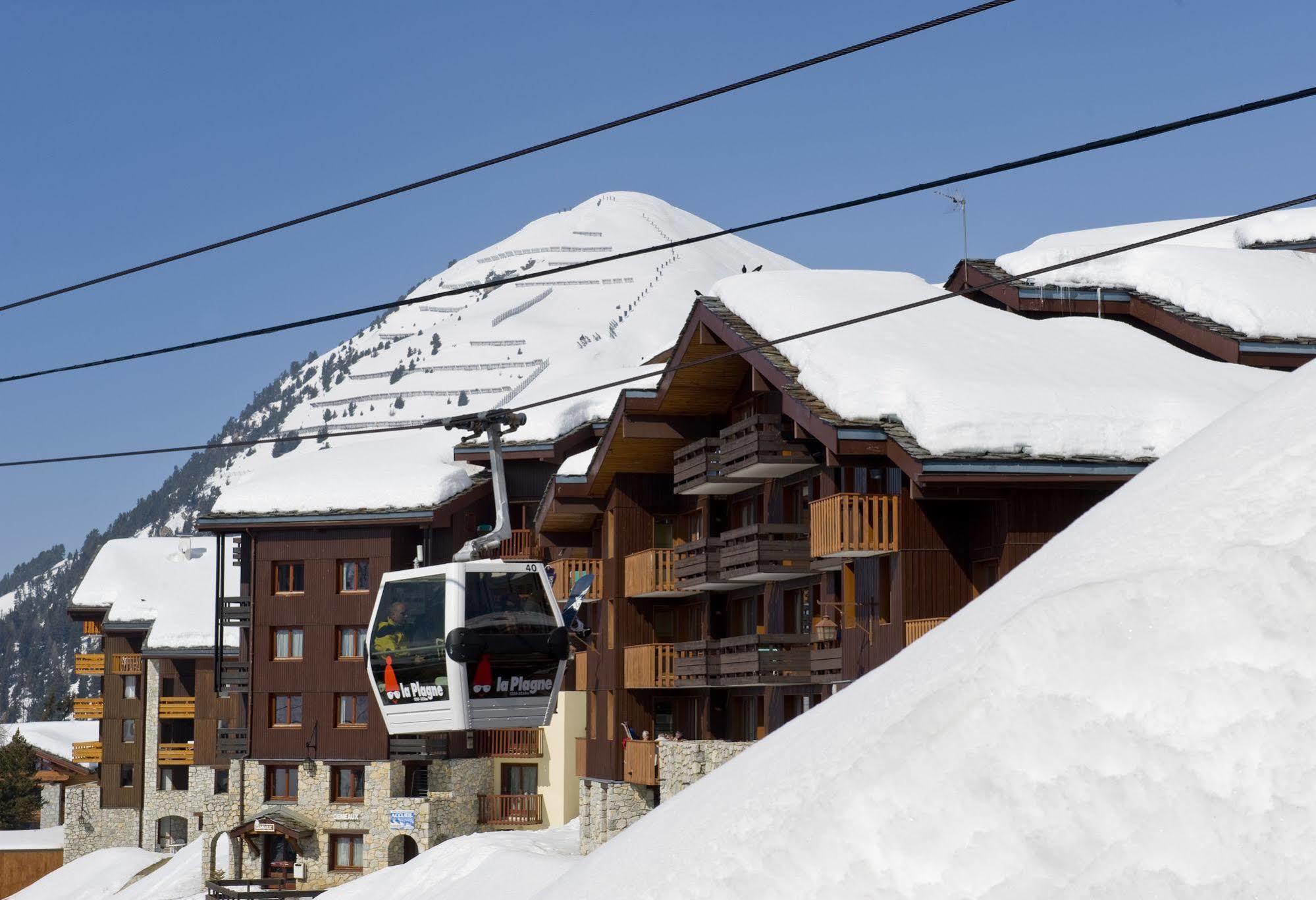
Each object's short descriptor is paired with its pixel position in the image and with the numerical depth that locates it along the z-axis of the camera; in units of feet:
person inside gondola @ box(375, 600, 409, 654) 73.05
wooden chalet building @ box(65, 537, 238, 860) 214.28
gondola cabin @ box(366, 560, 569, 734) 71.15
